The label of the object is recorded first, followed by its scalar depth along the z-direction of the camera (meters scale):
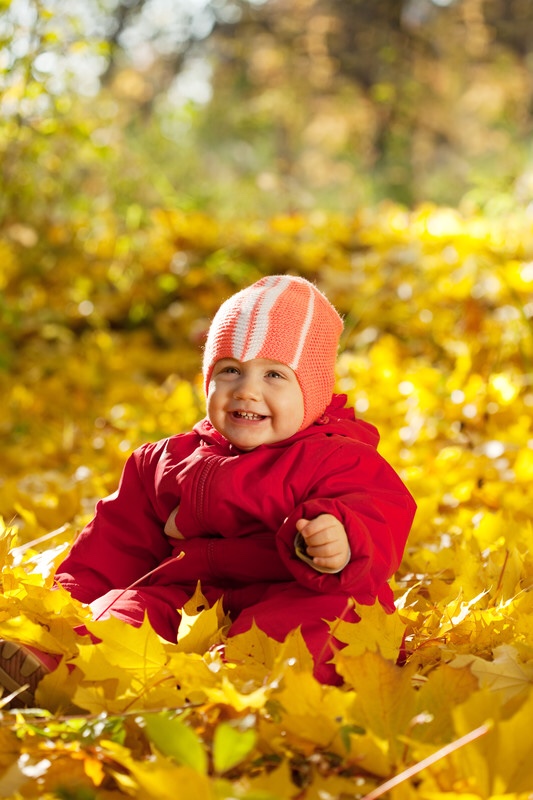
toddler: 2.24
